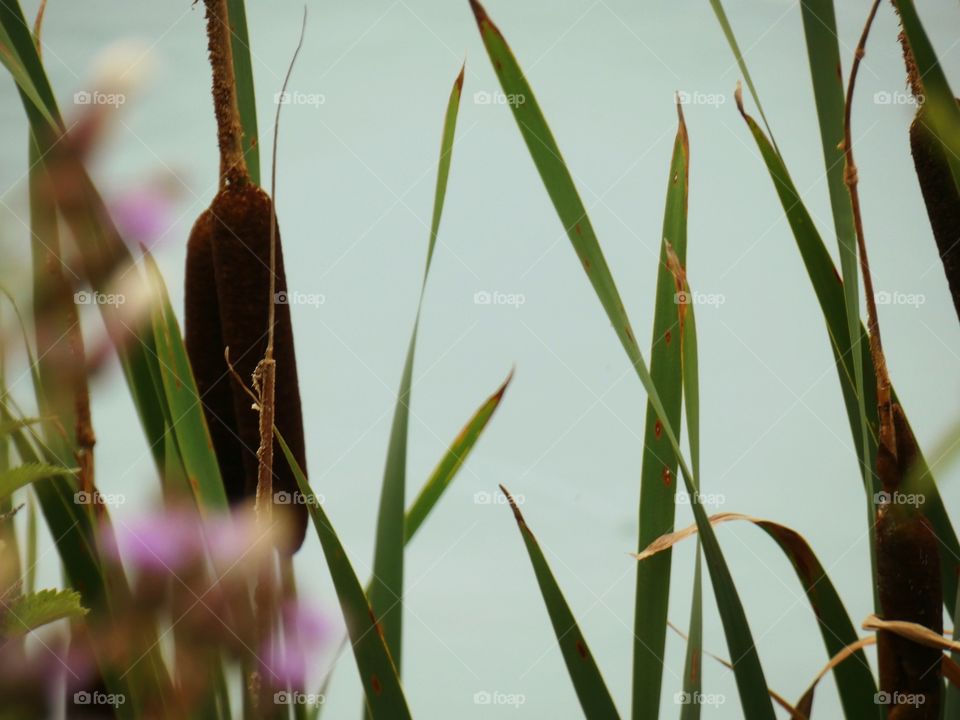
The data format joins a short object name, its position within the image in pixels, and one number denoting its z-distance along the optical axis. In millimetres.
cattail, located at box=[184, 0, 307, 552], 3185
